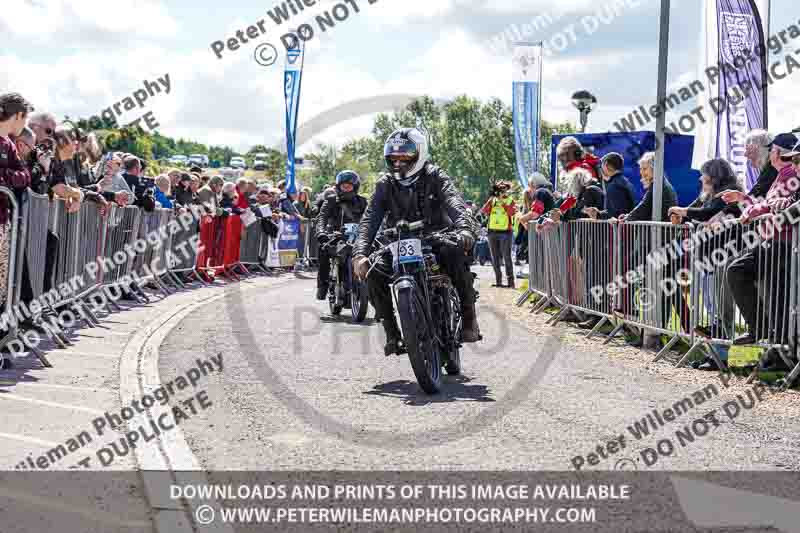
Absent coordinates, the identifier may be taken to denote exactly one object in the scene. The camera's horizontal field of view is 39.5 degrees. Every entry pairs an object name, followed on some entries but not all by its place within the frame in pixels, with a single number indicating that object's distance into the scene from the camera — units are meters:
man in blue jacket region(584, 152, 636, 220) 12.45
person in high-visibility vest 21.08
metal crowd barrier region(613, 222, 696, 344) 10.12
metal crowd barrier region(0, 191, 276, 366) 8.59
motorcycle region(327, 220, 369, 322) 13.71
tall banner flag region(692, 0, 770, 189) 13.80
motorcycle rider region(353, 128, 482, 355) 8.55
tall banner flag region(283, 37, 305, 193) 29.38
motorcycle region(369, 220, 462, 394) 7.75
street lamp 23.03
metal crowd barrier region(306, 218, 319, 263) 28.64
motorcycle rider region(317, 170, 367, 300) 14.47
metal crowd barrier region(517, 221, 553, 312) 14.89
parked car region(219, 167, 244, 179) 27.29
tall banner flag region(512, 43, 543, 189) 26.67
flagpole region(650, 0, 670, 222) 10.85
